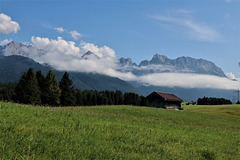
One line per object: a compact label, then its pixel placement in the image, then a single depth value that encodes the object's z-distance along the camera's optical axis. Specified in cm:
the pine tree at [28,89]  6047
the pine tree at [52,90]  6562
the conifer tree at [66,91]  7350
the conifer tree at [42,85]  6662
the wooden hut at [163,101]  7526
